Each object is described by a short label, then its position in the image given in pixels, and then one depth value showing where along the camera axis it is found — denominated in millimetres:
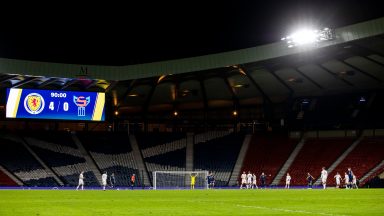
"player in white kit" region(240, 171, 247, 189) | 52688
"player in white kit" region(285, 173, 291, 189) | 51219
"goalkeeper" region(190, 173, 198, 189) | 50722
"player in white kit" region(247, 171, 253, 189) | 52219
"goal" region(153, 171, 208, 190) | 53094
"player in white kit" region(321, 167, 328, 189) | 47219
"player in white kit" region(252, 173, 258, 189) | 52031
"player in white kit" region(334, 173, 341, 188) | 48906
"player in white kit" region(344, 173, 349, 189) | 46700
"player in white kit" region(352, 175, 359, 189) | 46500
